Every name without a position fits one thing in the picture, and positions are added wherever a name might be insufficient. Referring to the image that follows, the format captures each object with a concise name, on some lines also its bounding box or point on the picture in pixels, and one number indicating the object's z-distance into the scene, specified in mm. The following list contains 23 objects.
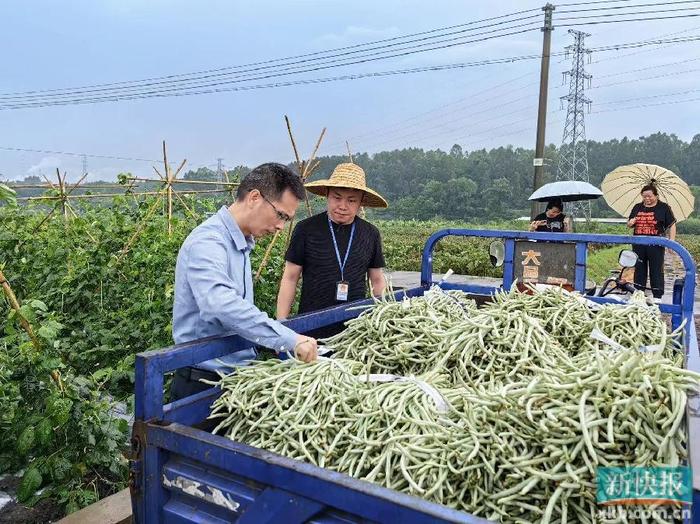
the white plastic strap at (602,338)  1982
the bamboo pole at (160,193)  7057
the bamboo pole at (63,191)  8341
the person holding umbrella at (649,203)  8125
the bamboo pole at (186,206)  6743
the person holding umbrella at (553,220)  6461
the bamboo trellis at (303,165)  5672
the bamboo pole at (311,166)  5714
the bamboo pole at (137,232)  5988
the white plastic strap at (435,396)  1867
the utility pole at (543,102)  15305
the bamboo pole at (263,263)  5223
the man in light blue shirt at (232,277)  2195
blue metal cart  1390
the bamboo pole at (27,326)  2936
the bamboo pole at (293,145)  5684
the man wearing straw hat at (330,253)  3658
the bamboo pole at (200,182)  6656
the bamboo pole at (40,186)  8464
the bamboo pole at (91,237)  6673
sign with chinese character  3828
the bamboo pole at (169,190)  6168
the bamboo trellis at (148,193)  6707
